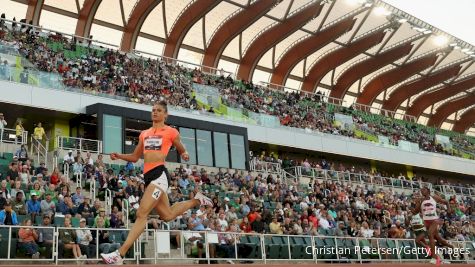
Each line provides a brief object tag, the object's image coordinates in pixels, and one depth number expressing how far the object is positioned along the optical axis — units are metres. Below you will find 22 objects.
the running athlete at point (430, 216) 11.16
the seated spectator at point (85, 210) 12.91
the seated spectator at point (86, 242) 10.78
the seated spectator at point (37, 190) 13.46
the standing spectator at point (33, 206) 12.56
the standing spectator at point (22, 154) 16.77
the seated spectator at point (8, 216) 11.29
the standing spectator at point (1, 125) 18.17
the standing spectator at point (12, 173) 14.55
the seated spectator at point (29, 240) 10.30
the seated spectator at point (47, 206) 12.72
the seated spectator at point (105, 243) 10.90
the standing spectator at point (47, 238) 10.49
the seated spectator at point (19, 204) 12.57
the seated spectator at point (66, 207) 12.99
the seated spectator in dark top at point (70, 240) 10.53
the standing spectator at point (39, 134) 19.89
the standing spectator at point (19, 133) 19.00
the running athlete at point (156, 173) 6.24
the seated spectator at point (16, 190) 13.55
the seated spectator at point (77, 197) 13.86
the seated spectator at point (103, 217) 12.50
